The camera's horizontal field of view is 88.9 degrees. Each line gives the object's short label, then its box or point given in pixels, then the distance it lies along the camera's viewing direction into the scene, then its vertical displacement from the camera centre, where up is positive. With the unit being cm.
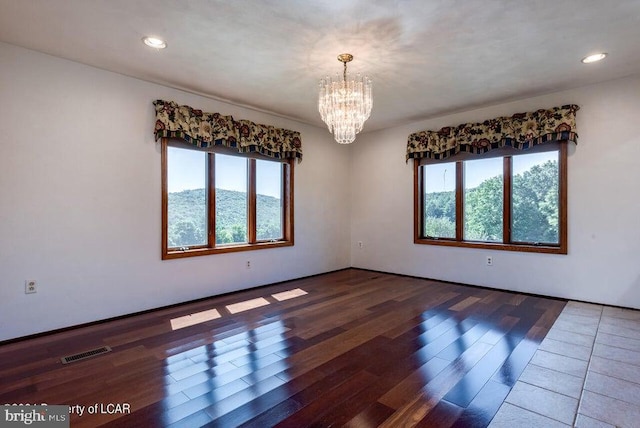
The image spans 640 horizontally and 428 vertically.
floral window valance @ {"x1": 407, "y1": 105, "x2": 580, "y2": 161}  390 +106
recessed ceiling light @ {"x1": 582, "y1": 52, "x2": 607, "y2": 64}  308 +148
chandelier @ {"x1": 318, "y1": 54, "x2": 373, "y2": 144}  297 +100
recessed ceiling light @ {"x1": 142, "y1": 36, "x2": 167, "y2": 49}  275 +147
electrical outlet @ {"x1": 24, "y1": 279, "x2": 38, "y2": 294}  292 -66
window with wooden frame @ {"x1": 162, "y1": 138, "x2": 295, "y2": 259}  391 +16
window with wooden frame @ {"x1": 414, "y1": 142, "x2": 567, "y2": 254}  415 +16
